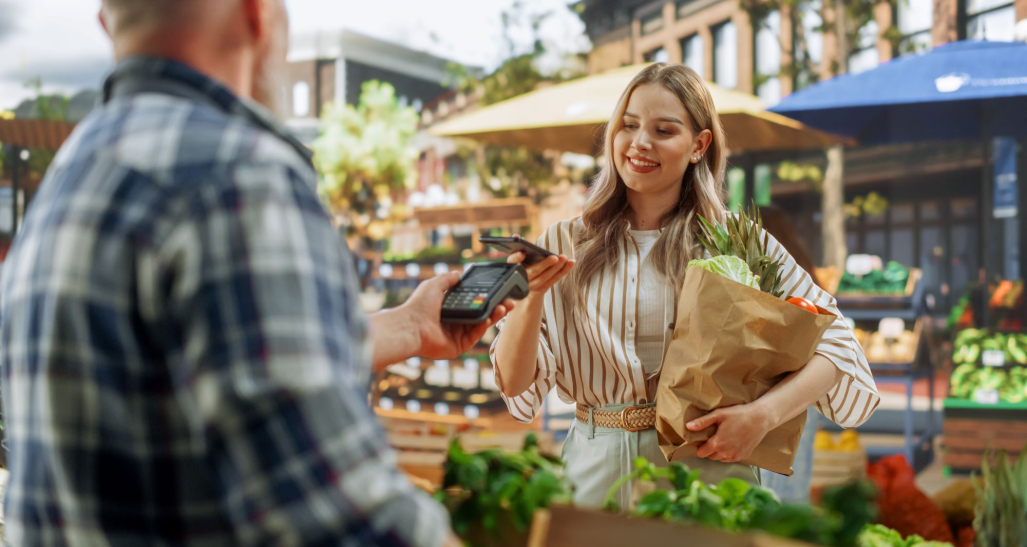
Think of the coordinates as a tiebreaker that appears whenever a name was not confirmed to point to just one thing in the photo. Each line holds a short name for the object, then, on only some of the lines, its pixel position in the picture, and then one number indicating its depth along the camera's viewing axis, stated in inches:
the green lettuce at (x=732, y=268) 67.9
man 28.9
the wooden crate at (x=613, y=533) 33.0
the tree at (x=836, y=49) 373.1
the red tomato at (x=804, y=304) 67.0
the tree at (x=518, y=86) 468.8
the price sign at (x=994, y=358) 207.8
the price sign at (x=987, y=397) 208.8
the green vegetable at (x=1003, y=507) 52.2
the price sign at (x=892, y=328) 235.1
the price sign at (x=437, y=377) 258.1
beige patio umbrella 219.9
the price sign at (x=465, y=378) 252.1
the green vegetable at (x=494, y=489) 41.6
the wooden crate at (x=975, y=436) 203.9
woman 76.2
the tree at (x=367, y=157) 552.7
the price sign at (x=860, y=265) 259.1
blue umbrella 192.7
